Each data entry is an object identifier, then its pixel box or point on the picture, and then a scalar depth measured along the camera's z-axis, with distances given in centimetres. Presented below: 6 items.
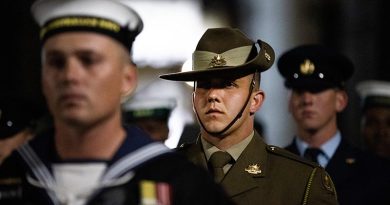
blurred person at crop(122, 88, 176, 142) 1703
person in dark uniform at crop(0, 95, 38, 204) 1241
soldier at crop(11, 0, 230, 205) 722
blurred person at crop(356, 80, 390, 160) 1719
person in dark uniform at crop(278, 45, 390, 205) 1360
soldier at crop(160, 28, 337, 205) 1041
